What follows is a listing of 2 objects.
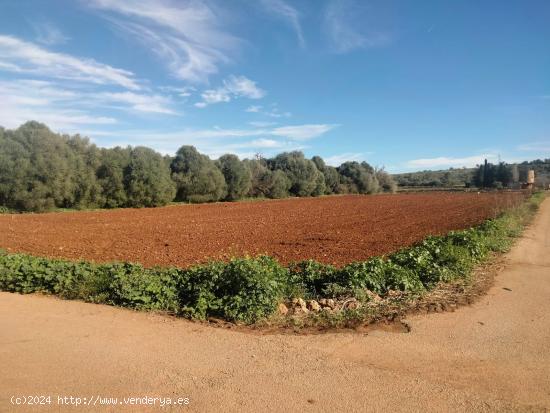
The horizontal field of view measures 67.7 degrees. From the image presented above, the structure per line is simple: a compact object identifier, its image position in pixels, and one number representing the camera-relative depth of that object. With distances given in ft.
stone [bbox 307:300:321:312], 20.82
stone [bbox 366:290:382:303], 22.22
